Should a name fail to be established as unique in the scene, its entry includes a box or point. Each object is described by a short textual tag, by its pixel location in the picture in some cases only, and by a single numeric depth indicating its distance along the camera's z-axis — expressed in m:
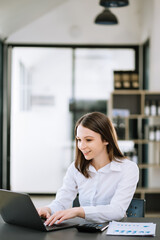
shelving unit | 6.01
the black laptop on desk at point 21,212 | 2.08
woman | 2.55
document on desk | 2.09
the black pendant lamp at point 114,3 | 5.27
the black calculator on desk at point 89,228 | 2.14
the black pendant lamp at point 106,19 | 6.09
